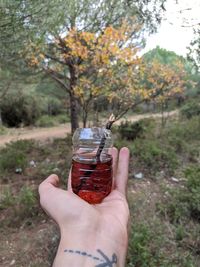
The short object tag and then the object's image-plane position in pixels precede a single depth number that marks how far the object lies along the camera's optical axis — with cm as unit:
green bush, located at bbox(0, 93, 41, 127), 986
